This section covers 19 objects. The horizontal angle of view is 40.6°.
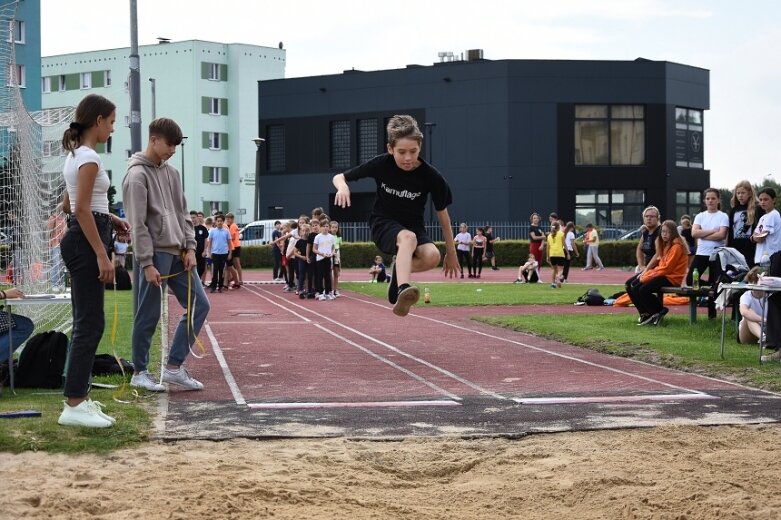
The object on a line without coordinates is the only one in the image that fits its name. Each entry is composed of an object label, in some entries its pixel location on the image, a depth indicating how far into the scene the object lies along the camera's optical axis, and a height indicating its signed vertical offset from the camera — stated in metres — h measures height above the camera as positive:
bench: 13.70 -0.88
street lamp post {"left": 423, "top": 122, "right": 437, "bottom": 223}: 47.79 +3.87
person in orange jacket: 14.51 -0.66
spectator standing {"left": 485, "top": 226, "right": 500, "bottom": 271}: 37.00 -0.83
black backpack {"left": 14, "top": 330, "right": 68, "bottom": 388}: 8.30 -1.05
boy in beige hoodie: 8.09 -0.12
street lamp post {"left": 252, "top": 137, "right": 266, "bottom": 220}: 46.38 +2.62
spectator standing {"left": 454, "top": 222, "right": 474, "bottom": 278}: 33.41 -0.45
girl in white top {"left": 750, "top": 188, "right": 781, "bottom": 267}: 11.82 -0.08
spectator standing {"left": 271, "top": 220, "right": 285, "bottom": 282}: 28.92 -0.86
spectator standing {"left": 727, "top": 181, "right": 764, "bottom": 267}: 13.20 +0.05
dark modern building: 48.31 +4.46
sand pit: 5.01 -1.32
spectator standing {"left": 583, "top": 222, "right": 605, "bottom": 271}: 38.88 -0.77
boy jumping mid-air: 7.96 +0.21
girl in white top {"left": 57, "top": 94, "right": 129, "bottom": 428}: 6.61 -0.15
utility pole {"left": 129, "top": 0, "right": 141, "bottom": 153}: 17.44 +2.05
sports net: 11.15 +0.34
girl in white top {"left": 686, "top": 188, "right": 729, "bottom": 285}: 14.45 -0.01
